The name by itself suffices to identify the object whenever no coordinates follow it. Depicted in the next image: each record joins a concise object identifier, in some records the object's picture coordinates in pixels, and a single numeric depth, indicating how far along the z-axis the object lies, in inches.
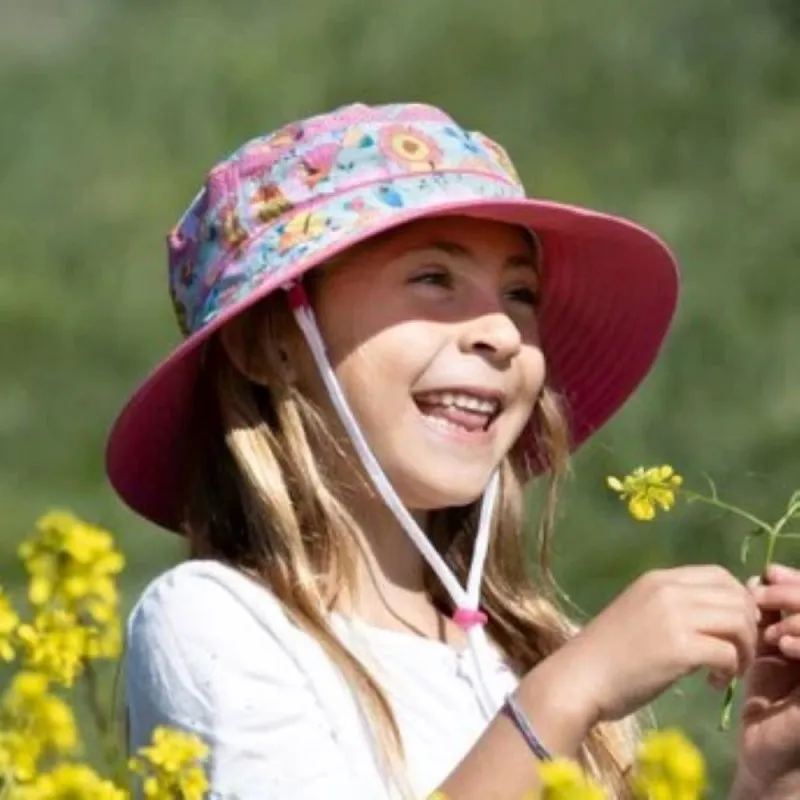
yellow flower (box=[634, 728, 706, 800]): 157.8
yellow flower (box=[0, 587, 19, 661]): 161.8
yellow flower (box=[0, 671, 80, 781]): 160.4
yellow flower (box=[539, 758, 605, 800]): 155.8
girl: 175.0
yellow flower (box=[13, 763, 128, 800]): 158.1
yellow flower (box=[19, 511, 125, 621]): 162.1
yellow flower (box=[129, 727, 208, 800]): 160.2
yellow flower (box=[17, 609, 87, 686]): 161.6
